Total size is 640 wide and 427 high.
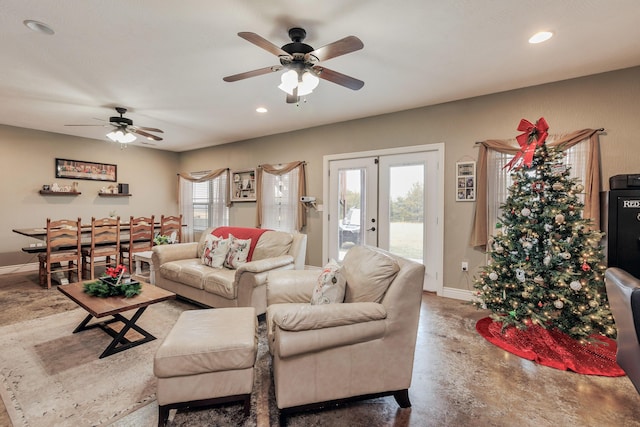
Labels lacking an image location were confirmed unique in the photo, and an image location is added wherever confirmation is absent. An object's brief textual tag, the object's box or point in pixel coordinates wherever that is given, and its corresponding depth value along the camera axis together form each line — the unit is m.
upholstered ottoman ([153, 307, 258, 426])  1.56
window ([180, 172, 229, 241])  6.50
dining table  4.12
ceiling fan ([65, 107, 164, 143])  4.01
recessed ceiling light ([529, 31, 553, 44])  2.28
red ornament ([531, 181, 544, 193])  2.54
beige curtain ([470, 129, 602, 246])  2.91
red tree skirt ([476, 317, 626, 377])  2.19
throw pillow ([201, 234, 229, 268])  3.48
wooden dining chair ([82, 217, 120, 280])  4.42
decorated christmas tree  2.39
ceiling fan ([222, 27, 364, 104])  2.13
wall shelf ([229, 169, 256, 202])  5.94
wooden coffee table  2.25
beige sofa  2.86
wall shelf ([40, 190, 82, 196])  5.31
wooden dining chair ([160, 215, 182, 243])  5.48
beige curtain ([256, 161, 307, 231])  5.10
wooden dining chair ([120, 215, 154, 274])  4.89
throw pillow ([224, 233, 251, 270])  3.40
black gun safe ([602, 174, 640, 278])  2.51
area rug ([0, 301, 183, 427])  1.71
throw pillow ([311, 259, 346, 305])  1.93
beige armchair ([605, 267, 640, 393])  1.18
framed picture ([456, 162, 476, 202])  3.65
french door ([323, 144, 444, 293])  3.95
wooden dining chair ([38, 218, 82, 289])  4.03
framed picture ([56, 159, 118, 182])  5.52
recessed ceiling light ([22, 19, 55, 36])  2.18
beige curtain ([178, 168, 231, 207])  6.34
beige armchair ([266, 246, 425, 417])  1.57
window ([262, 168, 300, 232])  5.27
